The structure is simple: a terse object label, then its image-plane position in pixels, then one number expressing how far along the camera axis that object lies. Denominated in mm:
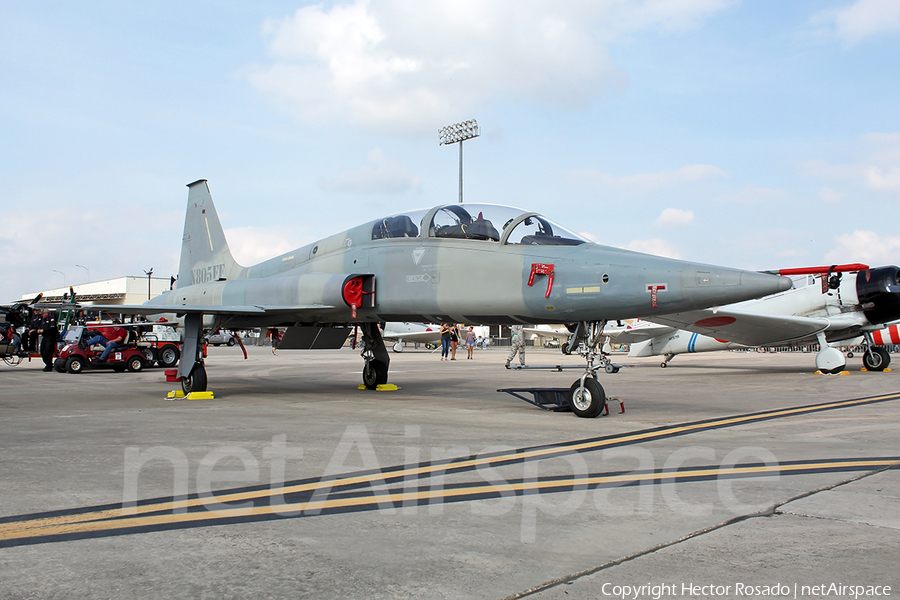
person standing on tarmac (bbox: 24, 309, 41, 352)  23469
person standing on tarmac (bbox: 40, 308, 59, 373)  22677
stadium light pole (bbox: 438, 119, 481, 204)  38312
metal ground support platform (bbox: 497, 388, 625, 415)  9117
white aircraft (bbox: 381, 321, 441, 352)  44250
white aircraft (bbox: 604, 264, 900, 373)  18062
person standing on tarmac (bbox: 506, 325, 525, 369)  21256
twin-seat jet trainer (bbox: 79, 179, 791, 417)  7930
